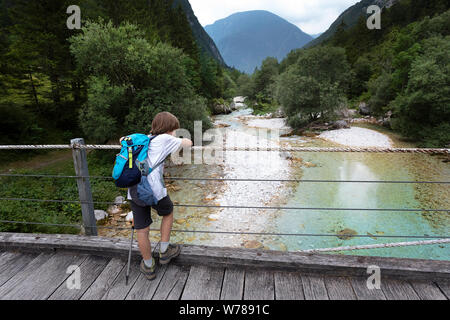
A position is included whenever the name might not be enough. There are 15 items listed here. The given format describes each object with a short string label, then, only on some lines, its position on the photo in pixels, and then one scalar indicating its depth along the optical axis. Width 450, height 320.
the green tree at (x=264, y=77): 46.09
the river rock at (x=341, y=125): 21.74
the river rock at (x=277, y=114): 31.45
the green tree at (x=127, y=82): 12.68
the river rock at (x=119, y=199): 9.48
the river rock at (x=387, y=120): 21.36
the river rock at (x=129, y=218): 8.38
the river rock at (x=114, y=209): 9.00
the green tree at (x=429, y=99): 13.80
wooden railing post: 2.45
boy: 2.07
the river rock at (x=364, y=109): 27.09
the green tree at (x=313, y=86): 21.95
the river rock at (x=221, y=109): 35.59
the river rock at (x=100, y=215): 8.24
